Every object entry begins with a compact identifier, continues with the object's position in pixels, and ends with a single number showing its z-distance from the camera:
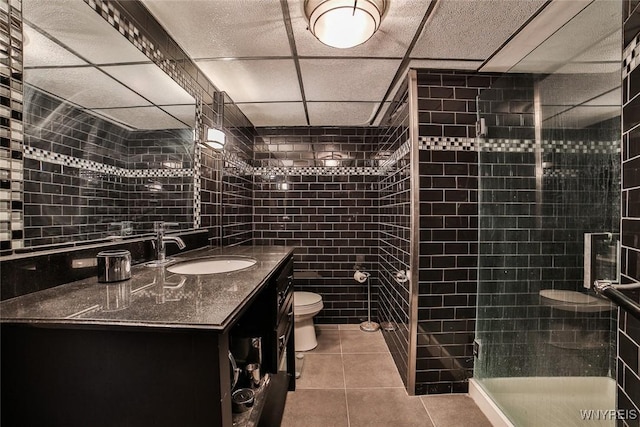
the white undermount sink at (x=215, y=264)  1.47
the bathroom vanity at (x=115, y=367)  0.66
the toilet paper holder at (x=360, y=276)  2.74
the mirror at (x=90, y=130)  0.90
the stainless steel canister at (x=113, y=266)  0.99
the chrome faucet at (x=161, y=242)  1.38
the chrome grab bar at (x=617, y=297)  0.67
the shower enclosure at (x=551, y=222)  1.13
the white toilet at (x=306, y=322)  2.29
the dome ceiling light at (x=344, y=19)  1.17
